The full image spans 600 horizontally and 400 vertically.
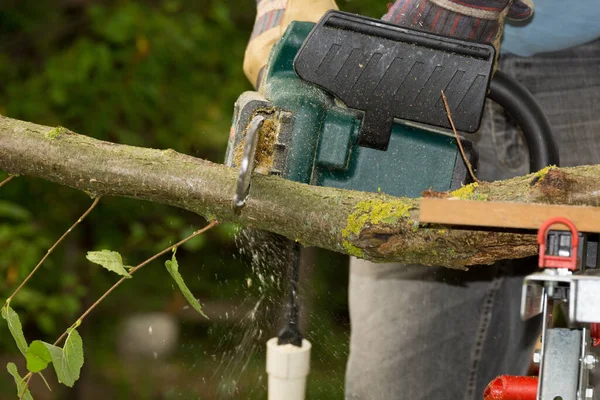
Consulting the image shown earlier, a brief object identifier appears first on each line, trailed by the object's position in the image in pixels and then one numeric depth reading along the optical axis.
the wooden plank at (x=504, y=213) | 2.75
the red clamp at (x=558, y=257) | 2.75
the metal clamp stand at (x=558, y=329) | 2.75
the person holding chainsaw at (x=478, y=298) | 3.18
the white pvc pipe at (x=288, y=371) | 3.11
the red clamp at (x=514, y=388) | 2.83
